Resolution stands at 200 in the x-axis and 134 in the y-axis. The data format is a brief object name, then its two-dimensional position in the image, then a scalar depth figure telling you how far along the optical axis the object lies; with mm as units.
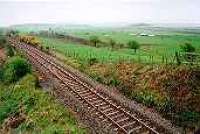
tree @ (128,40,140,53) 74562
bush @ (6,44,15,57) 60375
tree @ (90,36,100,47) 94888
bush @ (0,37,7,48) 87438
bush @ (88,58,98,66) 47175
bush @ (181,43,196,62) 30545
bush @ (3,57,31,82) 40000
